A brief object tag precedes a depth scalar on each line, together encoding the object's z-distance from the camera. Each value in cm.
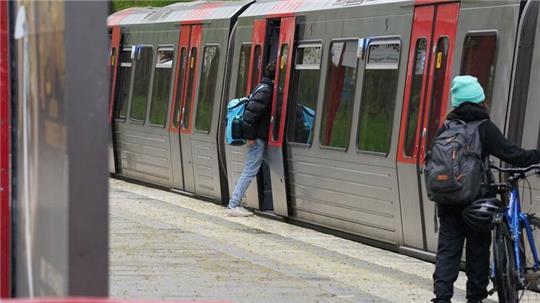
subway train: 2040
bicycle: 1562
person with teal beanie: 1559
